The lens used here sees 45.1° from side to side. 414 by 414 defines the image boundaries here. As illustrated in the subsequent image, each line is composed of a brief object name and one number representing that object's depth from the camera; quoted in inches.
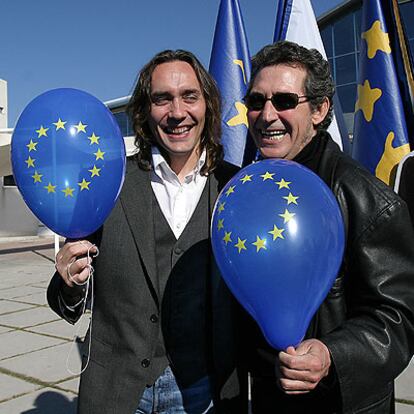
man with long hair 65.4
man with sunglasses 53.5
